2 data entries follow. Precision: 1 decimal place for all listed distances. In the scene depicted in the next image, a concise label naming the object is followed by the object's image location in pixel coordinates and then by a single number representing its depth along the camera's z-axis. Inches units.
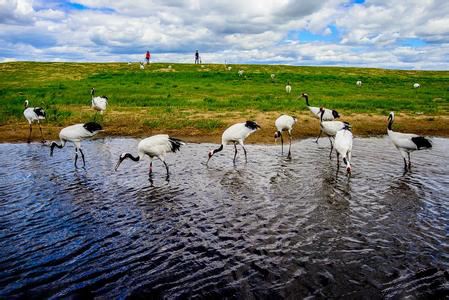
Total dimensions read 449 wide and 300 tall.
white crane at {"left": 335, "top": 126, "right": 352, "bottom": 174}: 547.2
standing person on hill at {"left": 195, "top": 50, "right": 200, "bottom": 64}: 2804.4
